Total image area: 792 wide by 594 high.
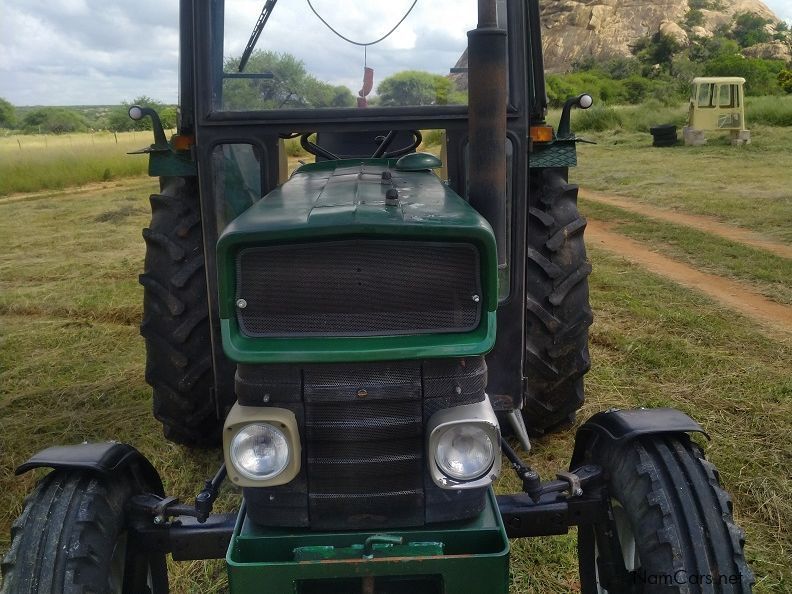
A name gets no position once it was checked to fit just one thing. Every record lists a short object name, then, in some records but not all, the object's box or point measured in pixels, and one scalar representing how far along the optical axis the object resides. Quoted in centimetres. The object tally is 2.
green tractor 217
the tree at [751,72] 3394
